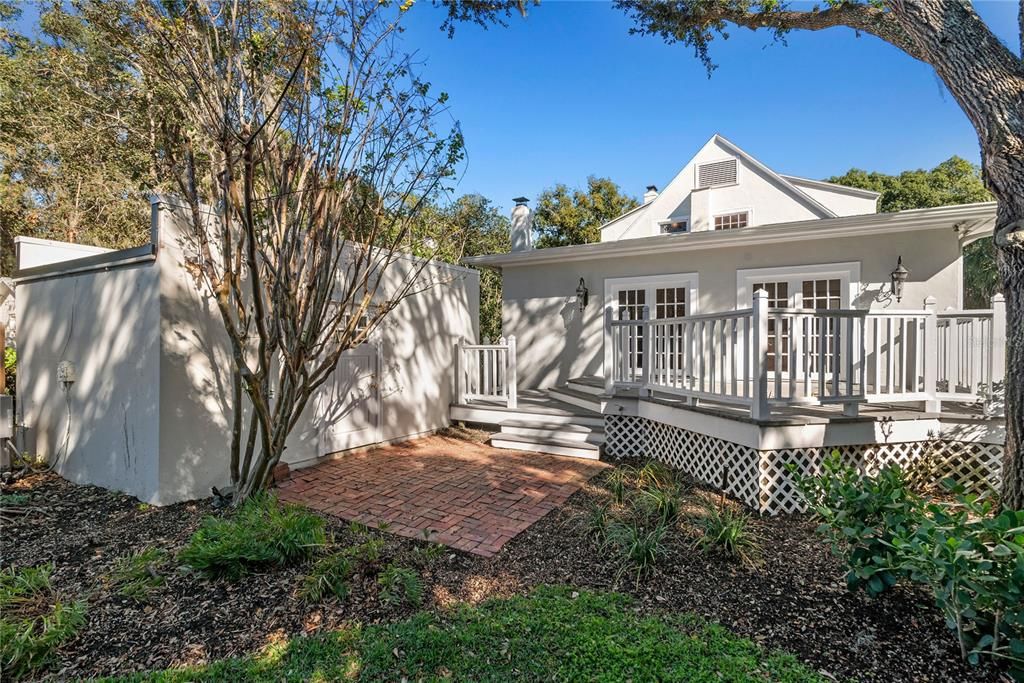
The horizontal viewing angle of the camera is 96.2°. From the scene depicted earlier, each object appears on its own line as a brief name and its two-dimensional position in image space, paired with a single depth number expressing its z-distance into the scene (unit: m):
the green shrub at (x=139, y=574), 2.84
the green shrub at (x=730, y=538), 3.20
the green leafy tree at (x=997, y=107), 2.90
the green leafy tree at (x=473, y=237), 5.70
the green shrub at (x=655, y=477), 4.55
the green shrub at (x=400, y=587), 2.74
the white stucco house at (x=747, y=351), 4.27
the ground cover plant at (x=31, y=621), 2.21
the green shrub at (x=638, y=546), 3.08
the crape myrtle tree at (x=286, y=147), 3.68
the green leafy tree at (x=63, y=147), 6.82
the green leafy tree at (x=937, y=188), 19.52
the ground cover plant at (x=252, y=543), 2.95
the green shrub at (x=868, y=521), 2.38
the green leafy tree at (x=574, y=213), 19.66
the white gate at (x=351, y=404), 5.71
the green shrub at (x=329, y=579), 2.75
